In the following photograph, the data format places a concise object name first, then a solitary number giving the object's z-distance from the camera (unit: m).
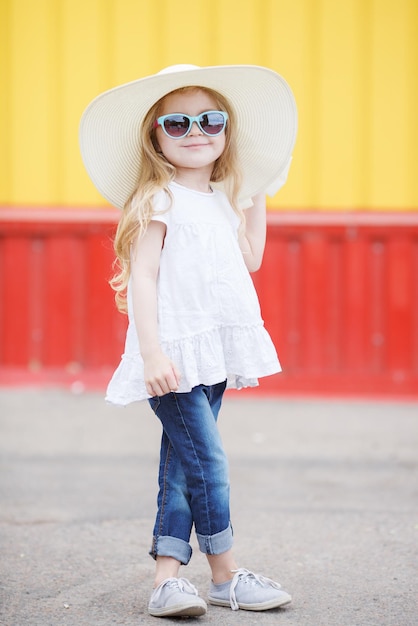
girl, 4.40
